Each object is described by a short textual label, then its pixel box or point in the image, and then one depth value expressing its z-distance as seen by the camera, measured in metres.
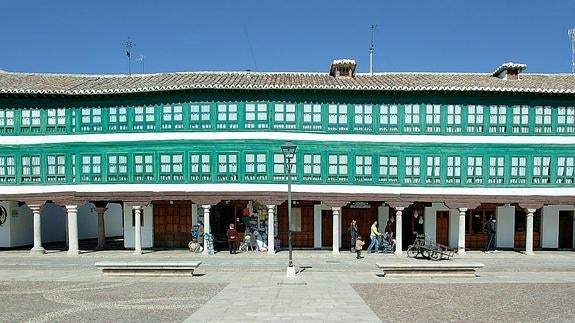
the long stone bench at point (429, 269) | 16.56
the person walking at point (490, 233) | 25.47
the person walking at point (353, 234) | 24.55
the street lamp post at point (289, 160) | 16.06
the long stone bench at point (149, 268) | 16.83
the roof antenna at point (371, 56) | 30.98
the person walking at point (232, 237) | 24.14
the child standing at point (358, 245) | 22.12
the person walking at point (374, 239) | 24.19
